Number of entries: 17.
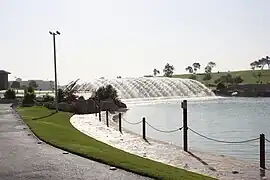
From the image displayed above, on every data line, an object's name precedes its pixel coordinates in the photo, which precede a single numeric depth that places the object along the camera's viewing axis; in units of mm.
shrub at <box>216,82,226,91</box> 101438
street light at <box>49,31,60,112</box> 38378
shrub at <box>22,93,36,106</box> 53897
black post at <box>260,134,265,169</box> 13720
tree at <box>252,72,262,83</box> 148375
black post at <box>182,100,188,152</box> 17569
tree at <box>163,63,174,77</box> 181000
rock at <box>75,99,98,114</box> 41722
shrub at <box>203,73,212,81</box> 158375
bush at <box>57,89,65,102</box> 49641
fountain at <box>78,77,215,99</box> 82188
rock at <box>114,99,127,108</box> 50738
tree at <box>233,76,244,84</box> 132000
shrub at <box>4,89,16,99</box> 69688
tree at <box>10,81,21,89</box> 136750
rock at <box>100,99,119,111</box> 46469
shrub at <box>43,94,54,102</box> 53781
